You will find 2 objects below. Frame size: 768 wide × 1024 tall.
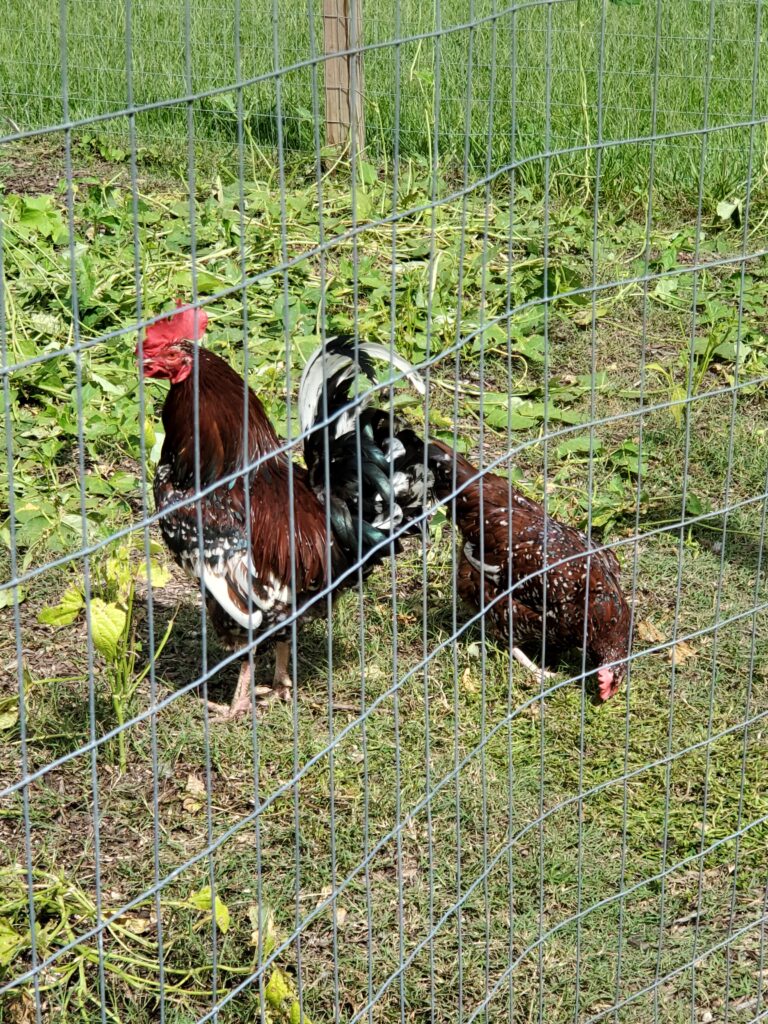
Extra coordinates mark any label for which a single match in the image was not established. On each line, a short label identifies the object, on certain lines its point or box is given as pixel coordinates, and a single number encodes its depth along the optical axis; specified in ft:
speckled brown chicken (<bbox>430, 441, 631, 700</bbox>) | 13.14
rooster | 11.85
